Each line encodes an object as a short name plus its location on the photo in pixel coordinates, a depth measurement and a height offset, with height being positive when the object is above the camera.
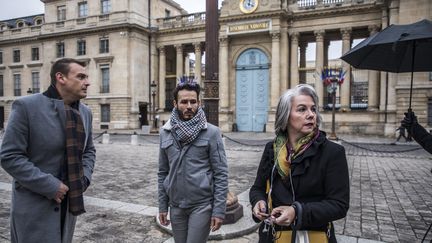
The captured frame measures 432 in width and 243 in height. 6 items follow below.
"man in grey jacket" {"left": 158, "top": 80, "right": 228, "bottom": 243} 2.87 -0.62
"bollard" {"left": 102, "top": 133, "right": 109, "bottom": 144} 19.52 -2.32
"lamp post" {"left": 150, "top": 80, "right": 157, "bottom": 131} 29.94 -2.10
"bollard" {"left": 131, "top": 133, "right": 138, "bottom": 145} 18.38 -2.22
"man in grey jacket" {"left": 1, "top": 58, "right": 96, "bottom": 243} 2.47 -0.47
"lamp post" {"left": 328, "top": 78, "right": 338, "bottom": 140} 19.80 +0.92
